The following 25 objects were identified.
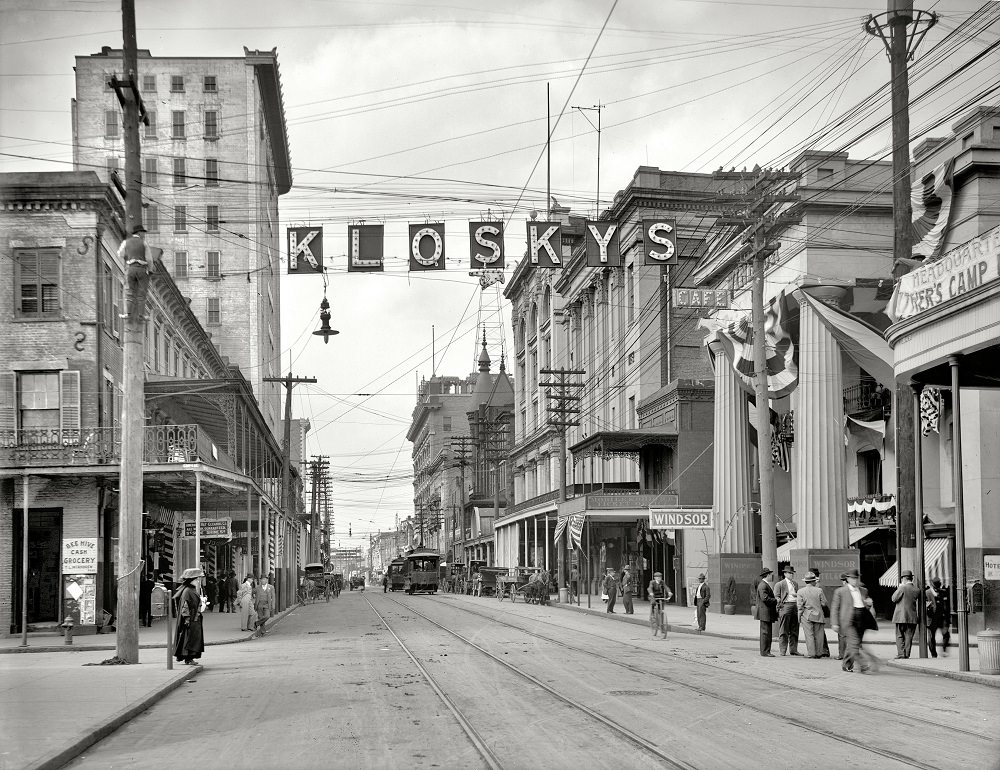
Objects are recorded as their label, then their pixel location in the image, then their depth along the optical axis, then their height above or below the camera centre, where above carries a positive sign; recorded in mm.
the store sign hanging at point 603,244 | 20453 +4521
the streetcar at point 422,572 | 79875 -4670
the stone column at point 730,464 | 38719 +1216
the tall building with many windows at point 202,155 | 73500 +22437
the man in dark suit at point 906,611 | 21016 -2037
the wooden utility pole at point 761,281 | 27375 +5148
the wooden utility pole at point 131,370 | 19953 +2351
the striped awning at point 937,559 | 27688 -1458
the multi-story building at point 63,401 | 29203 +2748
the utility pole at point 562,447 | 50406 +2325
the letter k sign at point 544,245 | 20078 +4428
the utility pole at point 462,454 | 87462 +4698
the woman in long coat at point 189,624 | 20484 -2055
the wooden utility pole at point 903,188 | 22719 +6019
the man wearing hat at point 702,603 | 29766 -2595
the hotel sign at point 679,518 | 35719 -533
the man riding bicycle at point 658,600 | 27844 -2377
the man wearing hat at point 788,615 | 22359 -2206
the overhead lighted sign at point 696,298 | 33719 +5908
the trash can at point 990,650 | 17953 -2334
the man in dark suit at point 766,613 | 22406 -2169
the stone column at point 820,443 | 32031 +1572
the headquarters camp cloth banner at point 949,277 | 18250 +3711
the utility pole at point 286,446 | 49250 +2645
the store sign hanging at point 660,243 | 20786 +4590
